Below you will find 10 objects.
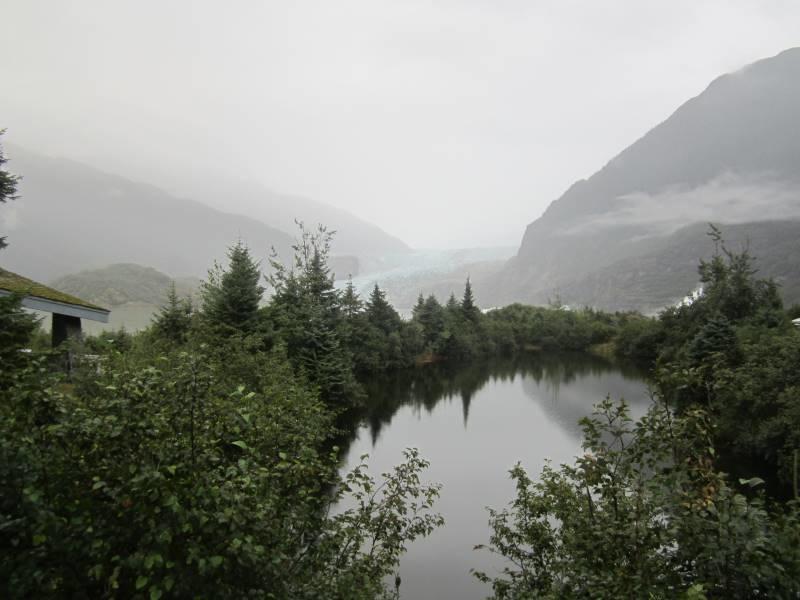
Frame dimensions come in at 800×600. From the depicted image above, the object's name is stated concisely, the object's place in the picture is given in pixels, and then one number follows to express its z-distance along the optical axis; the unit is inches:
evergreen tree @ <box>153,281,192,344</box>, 893.2
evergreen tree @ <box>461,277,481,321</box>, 2381.9
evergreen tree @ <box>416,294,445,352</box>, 2037.4
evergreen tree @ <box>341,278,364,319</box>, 1390.1
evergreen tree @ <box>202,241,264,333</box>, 842.8
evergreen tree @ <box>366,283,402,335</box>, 1674.5
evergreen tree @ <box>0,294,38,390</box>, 151.9
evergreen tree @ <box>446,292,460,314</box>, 2369.6
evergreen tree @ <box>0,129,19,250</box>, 423.5
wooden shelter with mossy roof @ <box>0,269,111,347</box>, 497.7
